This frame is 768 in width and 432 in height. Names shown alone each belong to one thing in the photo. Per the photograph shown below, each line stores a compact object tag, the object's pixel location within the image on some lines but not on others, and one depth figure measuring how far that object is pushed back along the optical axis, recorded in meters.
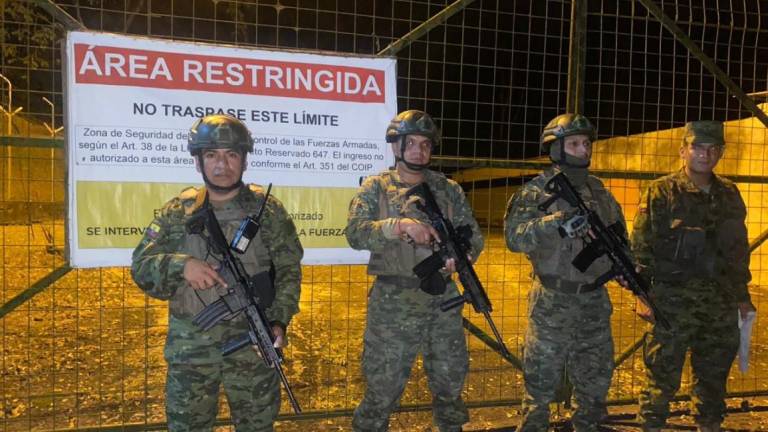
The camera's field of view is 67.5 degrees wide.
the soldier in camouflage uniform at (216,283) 2.59
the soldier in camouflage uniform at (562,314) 3.21
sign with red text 3.28
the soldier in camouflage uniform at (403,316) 3.04
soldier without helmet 3.47
